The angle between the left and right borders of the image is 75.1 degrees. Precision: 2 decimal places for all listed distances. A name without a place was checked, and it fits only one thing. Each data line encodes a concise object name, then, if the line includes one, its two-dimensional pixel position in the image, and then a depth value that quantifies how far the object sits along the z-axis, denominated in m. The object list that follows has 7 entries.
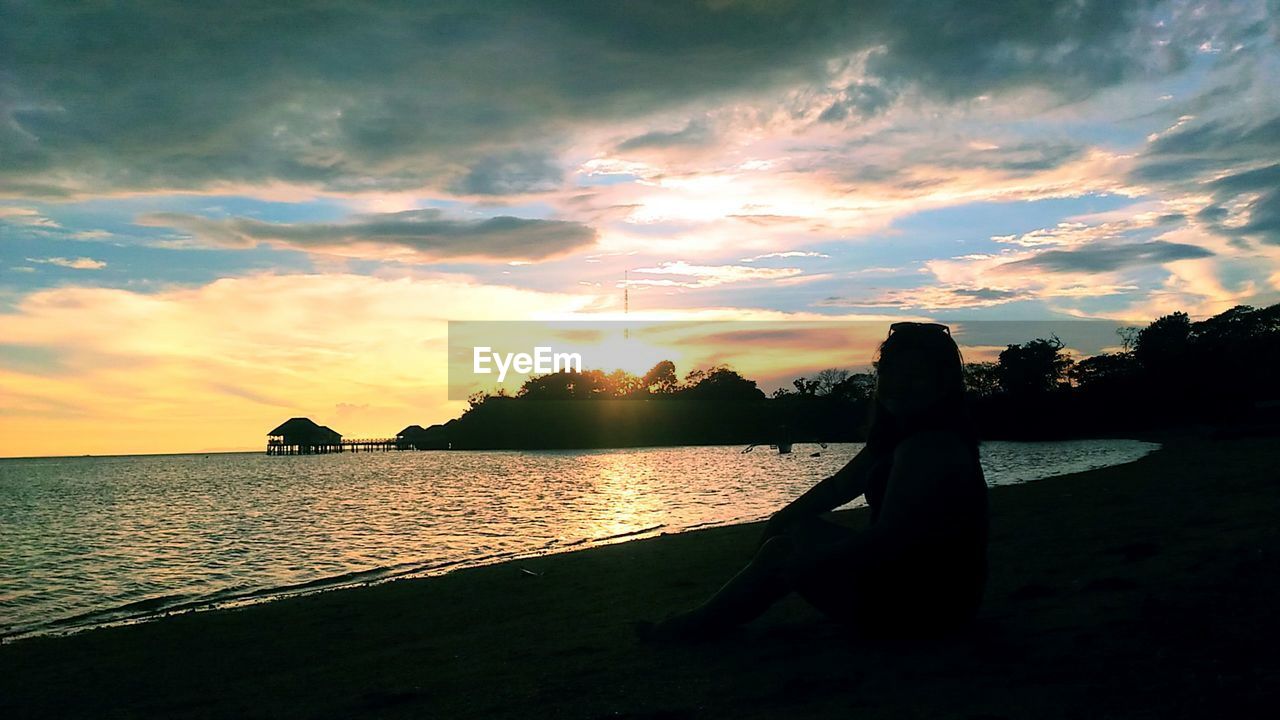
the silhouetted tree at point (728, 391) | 192.00
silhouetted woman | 4.31
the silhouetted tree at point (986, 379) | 163.50
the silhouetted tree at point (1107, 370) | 106.01
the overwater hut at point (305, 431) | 198.12
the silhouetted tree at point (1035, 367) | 153.50
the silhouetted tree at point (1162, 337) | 113.00
